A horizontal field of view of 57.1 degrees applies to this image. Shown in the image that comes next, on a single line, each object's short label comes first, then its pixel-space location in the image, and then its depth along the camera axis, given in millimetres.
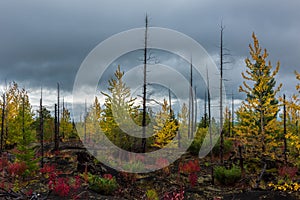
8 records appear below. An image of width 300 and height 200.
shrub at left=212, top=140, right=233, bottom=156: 26258
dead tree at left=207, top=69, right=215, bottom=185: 17016
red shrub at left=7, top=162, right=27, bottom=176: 15453
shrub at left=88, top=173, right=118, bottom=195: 12836
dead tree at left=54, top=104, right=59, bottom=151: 28859
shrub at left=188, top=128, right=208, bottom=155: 26622
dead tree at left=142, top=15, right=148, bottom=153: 20828
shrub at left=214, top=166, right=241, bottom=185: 16297
